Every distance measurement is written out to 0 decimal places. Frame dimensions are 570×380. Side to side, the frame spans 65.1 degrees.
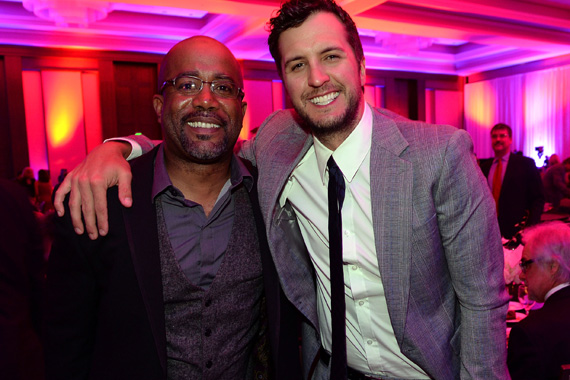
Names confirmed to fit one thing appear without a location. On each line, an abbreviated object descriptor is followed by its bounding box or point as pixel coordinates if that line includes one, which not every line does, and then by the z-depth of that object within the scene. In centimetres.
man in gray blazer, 124
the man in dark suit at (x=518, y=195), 459
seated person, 194
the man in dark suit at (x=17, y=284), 117
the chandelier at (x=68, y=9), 633
